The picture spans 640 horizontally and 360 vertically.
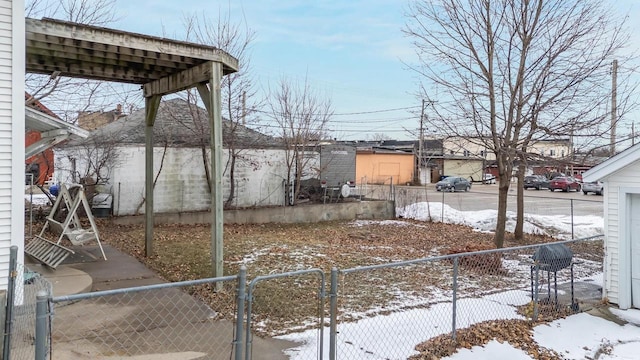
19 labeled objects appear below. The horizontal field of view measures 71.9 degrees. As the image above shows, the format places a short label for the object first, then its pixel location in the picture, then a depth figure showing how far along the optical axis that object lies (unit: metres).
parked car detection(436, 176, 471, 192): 35.56
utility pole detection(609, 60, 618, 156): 10.29
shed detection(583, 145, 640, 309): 7.02
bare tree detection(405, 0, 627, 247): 10.38
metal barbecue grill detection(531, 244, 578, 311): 6.36
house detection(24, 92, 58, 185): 12.51
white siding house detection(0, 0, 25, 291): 4.70
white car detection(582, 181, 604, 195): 32.81
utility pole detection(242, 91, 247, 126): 16.08
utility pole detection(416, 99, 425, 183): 38.84
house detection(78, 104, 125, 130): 14.67
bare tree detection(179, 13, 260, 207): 15.27
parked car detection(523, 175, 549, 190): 39.41
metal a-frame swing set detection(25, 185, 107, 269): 7.72
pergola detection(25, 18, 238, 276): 5.88
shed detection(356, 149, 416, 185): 40.03
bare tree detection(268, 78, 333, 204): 17.69
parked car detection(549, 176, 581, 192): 36.97
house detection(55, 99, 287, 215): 14.45
